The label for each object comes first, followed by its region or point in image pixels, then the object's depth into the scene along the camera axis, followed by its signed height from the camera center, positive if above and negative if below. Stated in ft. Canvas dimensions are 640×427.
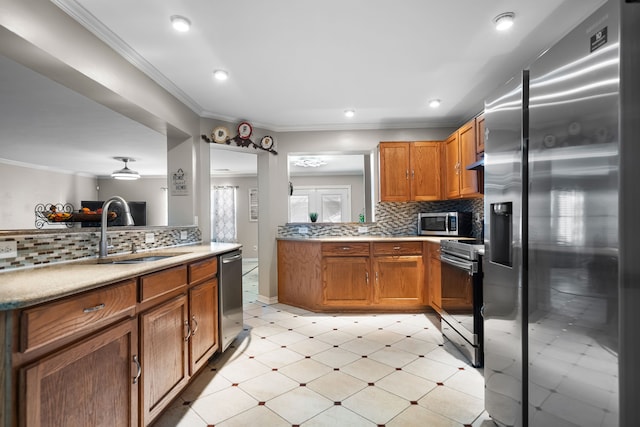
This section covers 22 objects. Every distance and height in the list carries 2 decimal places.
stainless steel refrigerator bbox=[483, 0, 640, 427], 3.32 -0.22
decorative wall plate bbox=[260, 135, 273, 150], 14.17 +3.14
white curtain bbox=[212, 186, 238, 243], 28.89 +0.08
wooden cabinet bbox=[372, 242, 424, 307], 12.45 -2.24
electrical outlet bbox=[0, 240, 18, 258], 5.22 -0.50
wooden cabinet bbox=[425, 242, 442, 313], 11.37 -2.22
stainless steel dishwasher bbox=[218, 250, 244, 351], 8.80 -2.25
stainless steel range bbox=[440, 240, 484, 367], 8.14 -2.18
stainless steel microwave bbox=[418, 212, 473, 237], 12.44 -0.38
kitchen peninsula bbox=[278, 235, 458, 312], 12.45 -2.24
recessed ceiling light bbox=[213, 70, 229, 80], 9.30 +4.01
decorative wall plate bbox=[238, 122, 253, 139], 13.25 +3.42
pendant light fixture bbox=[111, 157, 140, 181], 21.66 +2.80
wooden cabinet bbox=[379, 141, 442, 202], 13.67 +1.76
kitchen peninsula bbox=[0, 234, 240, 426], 3.36 -1.64
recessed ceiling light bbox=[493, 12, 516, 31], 6.75 +4.01
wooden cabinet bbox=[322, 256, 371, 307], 12.61 -2.56
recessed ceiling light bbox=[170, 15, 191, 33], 6.77 +4.02
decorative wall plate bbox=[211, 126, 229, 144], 12.60 +3.11
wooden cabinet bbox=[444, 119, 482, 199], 11.11 +1.87
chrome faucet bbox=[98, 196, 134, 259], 6.73 -0.35
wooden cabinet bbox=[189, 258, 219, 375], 7.18 -2.24
